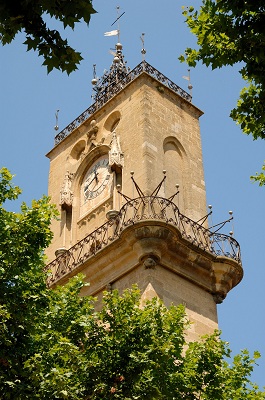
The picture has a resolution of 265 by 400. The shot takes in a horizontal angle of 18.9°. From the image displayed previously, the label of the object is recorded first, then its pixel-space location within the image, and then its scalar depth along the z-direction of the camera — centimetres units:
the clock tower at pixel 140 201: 2136
